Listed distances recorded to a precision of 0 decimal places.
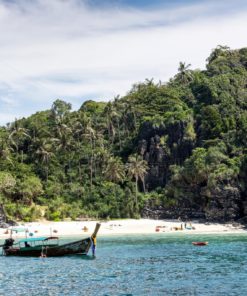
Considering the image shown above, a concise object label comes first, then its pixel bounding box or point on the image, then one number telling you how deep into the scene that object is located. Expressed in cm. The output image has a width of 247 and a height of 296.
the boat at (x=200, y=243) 5800
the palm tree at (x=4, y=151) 10362
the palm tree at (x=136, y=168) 9888
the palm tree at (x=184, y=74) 13875
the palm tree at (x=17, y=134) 11198
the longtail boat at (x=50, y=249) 4947
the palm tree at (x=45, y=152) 10450
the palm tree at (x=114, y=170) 9975
